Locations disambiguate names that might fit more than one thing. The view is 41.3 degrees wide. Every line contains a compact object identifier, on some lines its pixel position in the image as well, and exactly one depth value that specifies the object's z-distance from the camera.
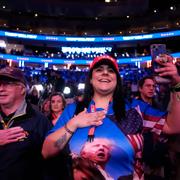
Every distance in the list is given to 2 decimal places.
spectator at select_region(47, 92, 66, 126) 3.42
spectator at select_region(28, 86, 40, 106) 5.75
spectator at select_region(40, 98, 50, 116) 3.77
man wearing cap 1.76
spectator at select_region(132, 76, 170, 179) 1.67
